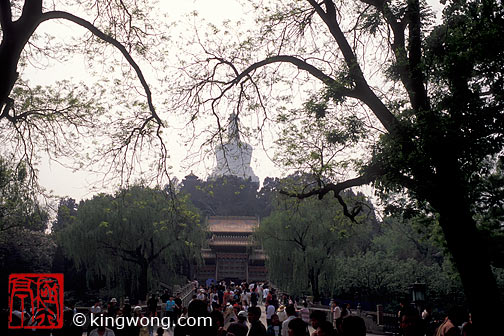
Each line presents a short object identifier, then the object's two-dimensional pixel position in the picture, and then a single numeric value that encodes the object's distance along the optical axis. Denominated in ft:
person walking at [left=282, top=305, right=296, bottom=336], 20.37
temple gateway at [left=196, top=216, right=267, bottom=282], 122.52
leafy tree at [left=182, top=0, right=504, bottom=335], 19.45
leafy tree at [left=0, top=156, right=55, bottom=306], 67.85
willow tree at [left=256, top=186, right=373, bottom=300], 71.56
